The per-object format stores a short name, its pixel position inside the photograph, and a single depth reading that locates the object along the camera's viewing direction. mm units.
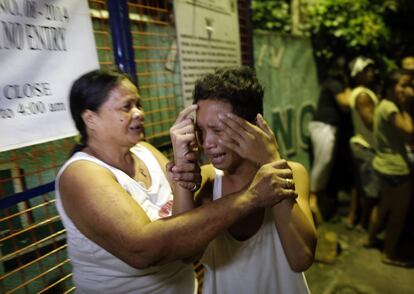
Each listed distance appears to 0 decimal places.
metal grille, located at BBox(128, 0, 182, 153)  2656
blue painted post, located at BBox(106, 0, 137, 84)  2211
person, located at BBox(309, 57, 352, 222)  5066
